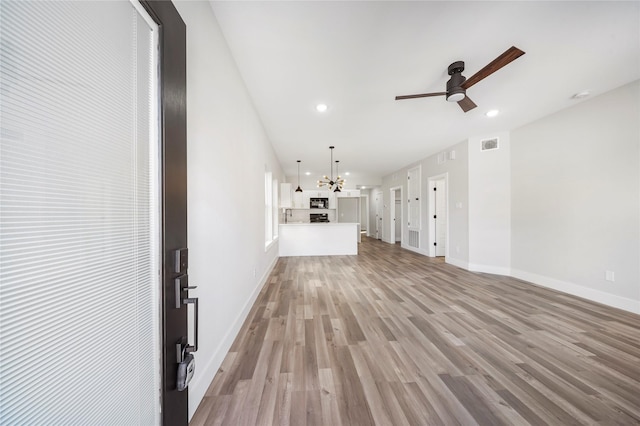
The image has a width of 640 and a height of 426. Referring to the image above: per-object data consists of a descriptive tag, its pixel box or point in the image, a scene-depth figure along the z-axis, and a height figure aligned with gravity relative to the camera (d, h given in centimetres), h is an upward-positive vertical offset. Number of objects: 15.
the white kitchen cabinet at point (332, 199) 896 +58
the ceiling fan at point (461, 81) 194 +125
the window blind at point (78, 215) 48 +0
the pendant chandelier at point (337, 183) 607 +83
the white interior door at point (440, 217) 616 -9
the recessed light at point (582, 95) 289 +152
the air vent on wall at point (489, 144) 439 +134
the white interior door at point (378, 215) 991 -8
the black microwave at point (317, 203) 881 +41
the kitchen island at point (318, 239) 634 -70
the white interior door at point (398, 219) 836 -20
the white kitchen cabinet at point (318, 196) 881 +69
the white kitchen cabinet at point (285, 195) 694 +57
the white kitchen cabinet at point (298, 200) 778 +47
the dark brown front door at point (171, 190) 85 +9
